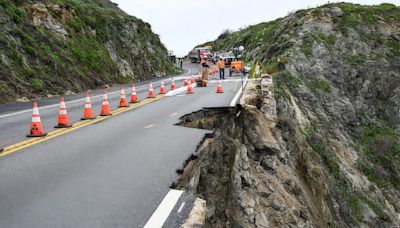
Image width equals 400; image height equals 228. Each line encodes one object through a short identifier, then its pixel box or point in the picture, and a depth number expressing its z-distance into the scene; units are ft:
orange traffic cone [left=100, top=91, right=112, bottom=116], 42.92
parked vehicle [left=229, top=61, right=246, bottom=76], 130.80
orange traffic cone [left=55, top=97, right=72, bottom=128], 35.24
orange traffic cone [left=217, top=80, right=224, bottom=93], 67.69
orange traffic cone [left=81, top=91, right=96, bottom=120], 40.14
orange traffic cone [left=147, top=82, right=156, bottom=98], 63.82
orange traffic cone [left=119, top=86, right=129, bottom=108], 50.95
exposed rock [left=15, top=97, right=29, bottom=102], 59.81
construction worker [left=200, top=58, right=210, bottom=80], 95.35
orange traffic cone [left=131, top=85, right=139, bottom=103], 56.28
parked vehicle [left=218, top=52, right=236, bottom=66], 195.62
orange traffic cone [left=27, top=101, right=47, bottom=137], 31.13
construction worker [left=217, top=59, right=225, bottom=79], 109.91
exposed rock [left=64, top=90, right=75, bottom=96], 73.33
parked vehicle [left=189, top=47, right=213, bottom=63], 256.11
